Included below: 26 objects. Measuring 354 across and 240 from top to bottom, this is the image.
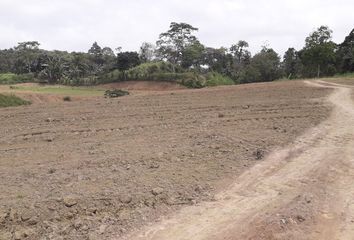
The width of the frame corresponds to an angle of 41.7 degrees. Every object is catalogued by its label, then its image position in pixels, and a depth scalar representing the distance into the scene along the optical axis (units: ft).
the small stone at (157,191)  21.54
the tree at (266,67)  146.17
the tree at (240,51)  197.57
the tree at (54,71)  184.14
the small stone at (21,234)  18.29
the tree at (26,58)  219.98
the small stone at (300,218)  18.40
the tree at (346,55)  126.41
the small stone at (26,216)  19.31
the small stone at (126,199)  20.75
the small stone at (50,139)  35.74
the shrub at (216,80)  137.34
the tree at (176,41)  195.72
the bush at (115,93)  87.47
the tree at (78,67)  186.46
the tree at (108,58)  183.21
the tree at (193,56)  184.24
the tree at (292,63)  154.51
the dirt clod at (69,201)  20.35
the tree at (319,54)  123.54
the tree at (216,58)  186.39
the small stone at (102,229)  18.38
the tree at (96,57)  196.58
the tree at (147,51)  218.18
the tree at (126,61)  173.68
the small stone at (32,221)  19.11
